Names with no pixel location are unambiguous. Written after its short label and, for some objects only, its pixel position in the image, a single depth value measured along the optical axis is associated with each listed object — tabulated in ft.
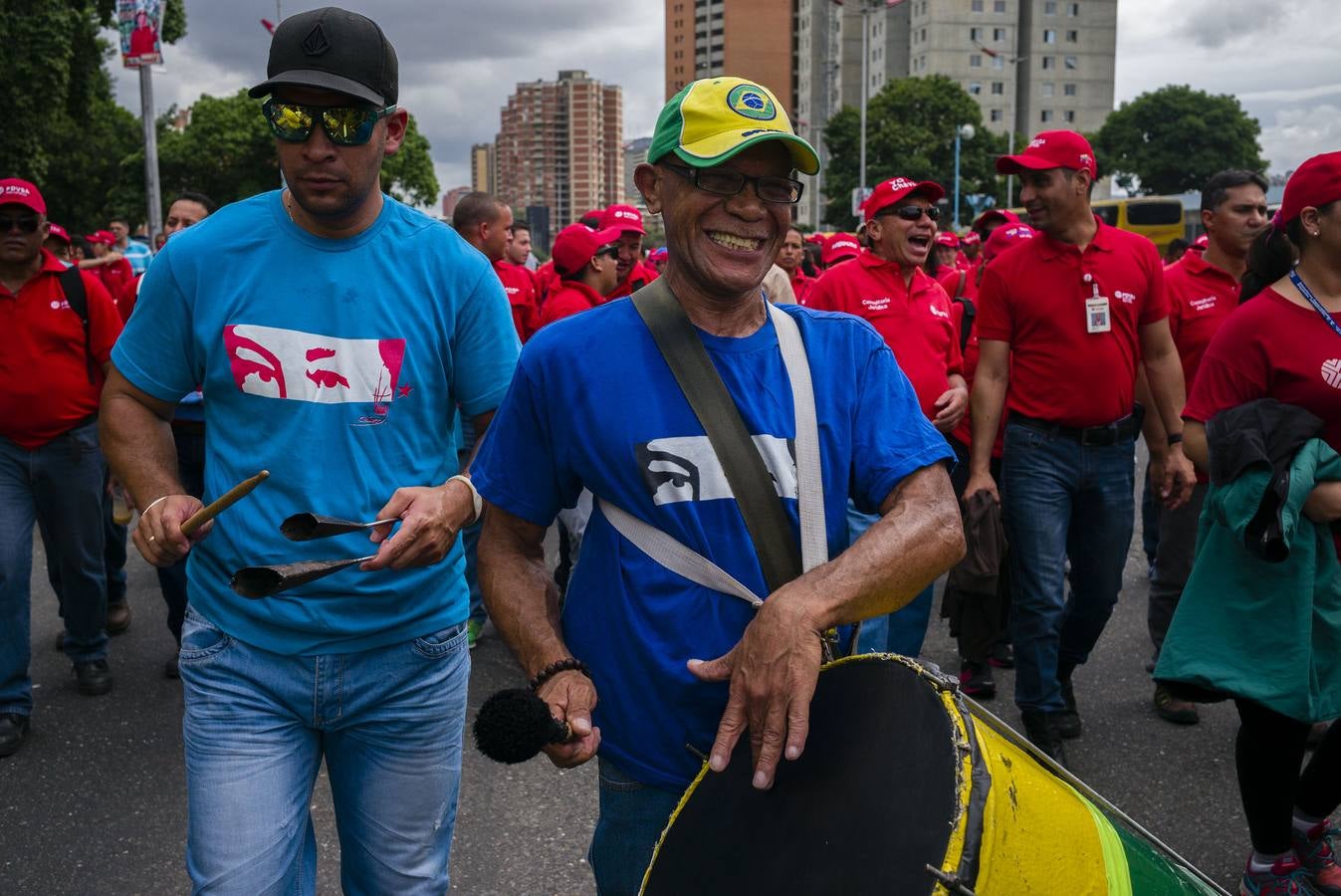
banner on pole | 57.88
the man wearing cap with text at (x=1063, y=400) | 15.88
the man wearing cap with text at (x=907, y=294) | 17.90
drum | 4.65
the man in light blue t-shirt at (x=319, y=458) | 7.98
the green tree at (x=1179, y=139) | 272.51
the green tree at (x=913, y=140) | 233.35
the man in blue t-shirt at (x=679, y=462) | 6.59
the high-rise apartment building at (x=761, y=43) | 417.08
